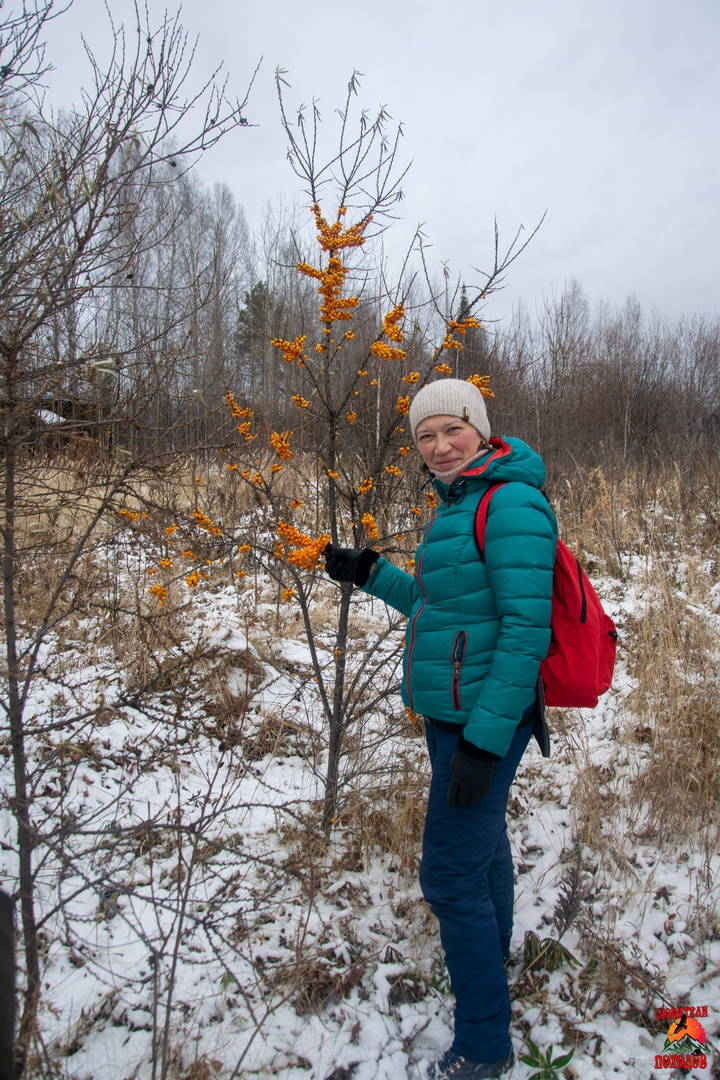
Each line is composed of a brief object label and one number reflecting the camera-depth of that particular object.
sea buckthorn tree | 2.45
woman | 1.61
